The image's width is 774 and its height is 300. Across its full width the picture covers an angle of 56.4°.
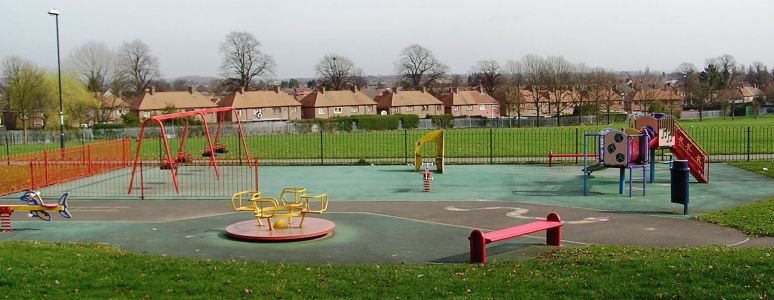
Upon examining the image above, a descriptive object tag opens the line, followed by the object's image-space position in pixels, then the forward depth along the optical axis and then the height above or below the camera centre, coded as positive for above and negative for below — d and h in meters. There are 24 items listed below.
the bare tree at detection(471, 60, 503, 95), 135.29 +8.57
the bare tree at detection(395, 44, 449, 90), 134.25 +10.09
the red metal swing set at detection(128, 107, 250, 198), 20.67 -1.00
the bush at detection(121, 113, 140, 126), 71.00 +0.79
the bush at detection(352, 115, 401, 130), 67.94 +0.21
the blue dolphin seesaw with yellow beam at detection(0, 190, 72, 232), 14.88 -1.68
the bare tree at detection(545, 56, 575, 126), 85.56 +5.04
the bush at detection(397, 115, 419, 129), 72.62 +0.28
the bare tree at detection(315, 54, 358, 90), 134.88 +9.70
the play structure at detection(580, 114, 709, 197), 18.91 -0.72
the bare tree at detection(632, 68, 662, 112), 89.38 +3.65
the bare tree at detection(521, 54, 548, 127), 88.06 +5.49
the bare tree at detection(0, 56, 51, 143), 62.56 +3.31
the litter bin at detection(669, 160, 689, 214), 15.73 -1.36
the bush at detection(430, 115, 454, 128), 73.75 +0.22
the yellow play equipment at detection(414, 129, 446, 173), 26.08 -0.90
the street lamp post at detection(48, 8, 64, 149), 35.04 +4.98
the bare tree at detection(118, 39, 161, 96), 114.31 +8.77
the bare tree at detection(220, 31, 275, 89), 108.81 +9.17
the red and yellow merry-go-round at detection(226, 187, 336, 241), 13.39 -2.01
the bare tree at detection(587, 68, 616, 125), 81.56 +3.65
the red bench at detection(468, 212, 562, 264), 10.92 -1.81
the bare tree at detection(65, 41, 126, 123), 78.56 +5.40
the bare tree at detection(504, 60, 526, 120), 77.72 +2.51
